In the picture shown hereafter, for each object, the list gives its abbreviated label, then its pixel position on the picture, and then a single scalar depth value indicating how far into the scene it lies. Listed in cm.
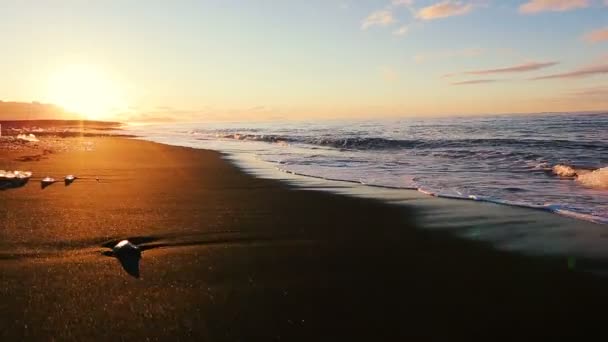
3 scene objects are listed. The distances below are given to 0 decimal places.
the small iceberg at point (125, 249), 431
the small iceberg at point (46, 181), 817
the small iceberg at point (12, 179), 786
